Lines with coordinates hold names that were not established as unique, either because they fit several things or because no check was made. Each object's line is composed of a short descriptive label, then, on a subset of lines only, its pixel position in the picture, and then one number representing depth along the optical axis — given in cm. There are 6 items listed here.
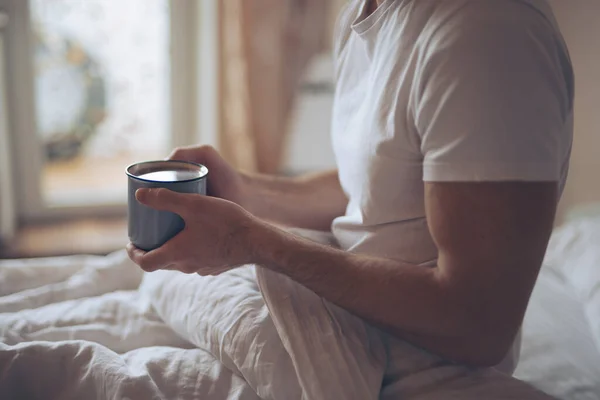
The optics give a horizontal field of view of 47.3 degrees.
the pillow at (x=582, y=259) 135
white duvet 83
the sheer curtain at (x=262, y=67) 237
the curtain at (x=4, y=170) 227
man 76
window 248
